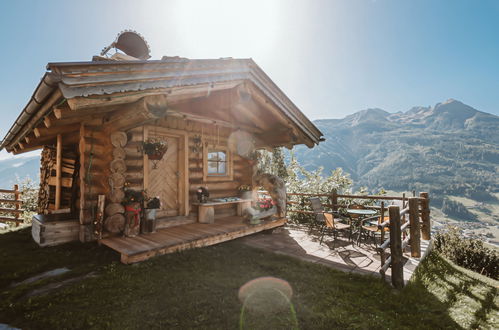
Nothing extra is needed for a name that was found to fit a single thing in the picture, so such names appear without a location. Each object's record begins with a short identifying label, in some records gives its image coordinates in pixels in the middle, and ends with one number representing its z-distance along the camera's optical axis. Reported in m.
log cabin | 3.72
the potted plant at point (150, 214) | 5.39
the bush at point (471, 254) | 6.53
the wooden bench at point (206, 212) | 6.58
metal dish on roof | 9.88
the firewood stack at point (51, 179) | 6.45
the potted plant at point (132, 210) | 5.09
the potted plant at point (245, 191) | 7.88
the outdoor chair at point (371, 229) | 5.65
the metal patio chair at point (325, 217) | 5.81
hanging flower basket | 5.34
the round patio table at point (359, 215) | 6.11
